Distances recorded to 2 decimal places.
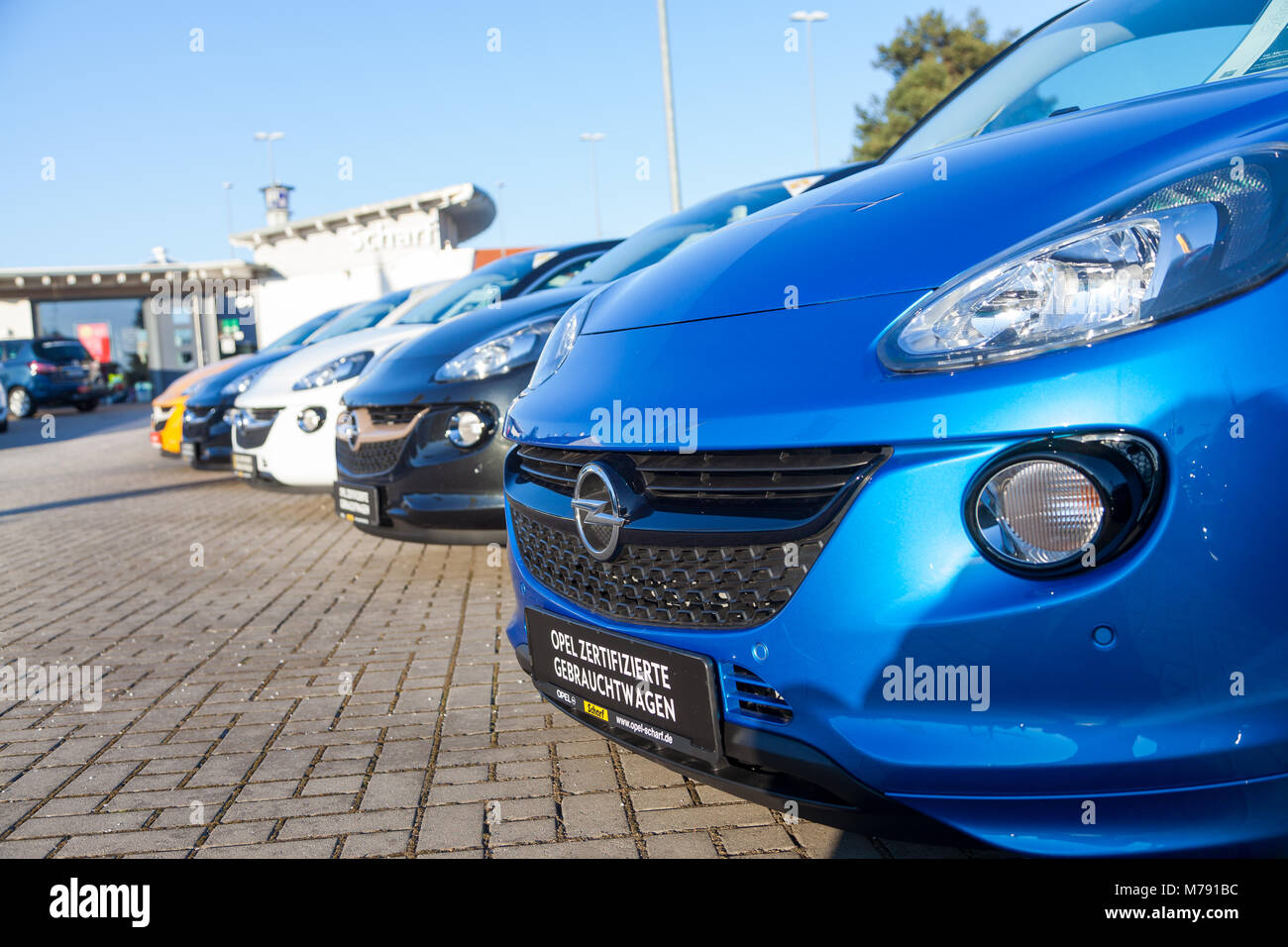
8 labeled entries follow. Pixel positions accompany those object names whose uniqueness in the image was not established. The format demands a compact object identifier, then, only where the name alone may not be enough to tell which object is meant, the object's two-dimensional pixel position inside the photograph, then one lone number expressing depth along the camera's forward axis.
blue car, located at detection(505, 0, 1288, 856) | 1.45
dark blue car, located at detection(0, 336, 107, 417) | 25.34
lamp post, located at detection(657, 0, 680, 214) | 13.09
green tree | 36.81
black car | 4.29
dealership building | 30.33
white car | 6.50
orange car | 10.06
